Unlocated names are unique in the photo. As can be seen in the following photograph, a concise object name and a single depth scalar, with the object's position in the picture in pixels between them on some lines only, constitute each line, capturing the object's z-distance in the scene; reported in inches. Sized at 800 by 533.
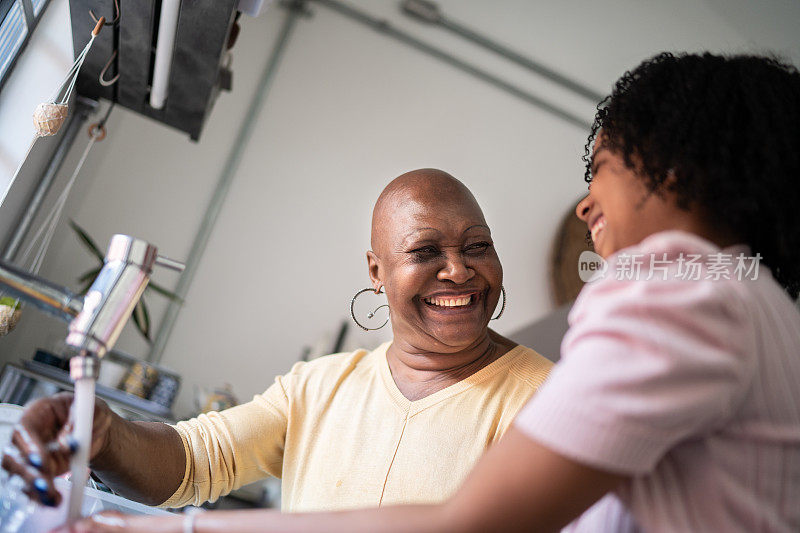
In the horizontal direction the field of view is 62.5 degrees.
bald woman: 45.8
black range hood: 49.5
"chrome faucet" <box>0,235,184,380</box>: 27.4
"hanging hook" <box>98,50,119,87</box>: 62.4
